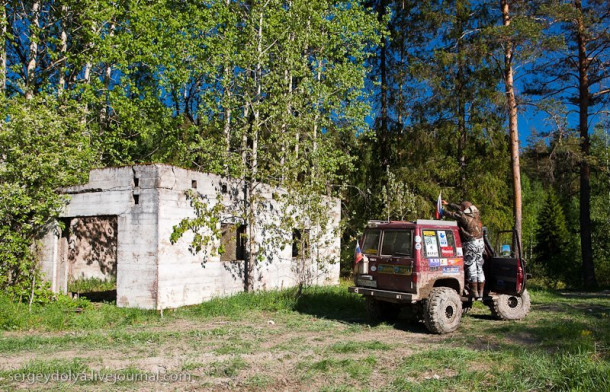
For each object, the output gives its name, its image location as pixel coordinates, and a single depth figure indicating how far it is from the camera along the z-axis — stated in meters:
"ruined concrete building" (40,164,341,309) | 11.79
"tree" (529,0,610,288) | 20.77
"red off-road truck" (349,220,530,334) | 9.66
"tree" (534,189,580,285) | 36.91
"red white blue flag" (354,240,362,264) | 10.62
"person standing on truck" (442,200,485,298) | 10.60
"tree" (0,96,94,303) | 11.36
